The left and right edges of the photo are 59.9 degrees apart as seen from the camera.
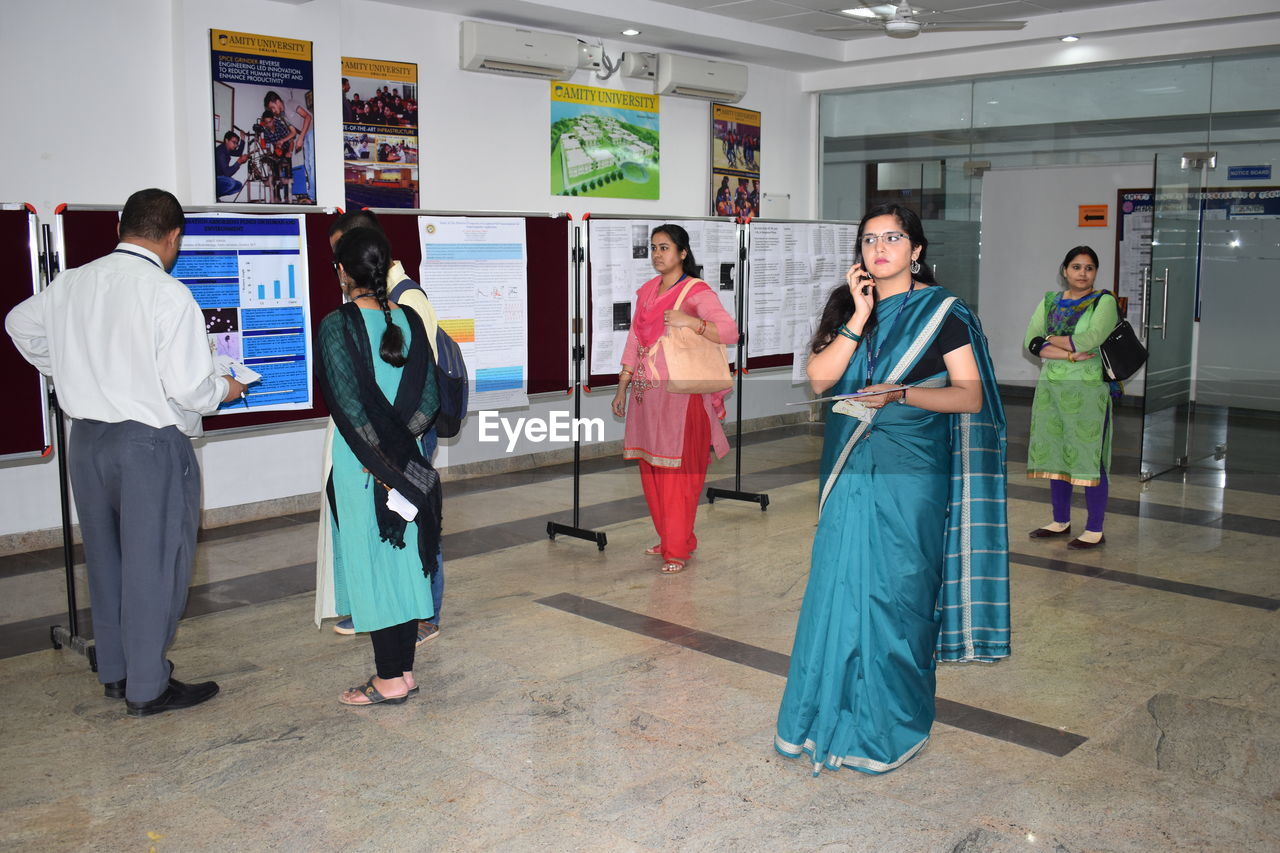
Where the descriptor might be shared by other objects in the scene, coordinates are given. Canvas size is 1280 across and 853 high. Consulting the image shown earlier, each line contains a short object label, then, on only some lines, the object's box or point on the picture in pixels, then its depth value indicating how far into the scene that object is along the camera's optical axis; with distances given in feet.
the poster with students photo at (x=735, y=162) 30.25
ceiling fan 21.37
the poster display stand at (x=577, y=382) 19.06
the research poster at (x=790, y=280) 22.58
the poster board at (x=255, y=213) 15.29
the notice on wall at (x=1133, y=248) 34.09
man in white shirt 11.15
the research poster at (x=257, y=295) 16.26
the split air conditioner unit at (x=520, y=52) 23.67
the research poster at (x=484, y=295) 17.99
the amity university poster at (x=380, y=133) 22.03
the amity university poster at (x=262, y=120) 19.63
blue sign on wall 25.21
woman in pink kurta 17.07
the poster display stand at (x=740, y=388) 21.86
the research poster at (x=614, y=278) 19.36
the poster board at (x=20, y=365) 13.93
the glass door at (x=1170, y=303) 24.79
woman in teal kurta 10.94
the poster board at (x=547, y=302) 19.31
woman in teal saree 9.95
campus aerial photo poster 26.27
